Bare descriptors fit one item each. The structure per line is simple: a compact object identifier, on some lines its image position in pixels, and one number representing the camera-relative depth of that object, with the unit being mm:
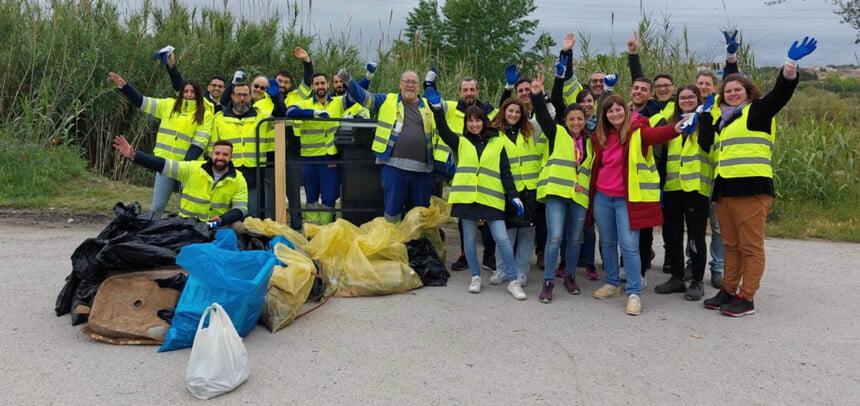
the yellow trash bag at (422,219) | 6109
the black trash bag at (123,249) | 4477
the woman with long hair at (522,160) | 5629
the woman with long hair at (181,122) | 6676
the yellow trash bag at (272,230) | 5768
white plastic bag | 3488
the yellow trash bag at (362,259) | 5438
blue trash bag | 4043
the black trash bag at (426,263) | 5859
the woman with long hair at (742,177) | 4844
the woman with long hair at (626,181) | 5133
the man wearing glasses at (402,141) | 6281
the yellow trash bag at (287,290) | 4605
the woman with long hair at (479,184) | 5543
